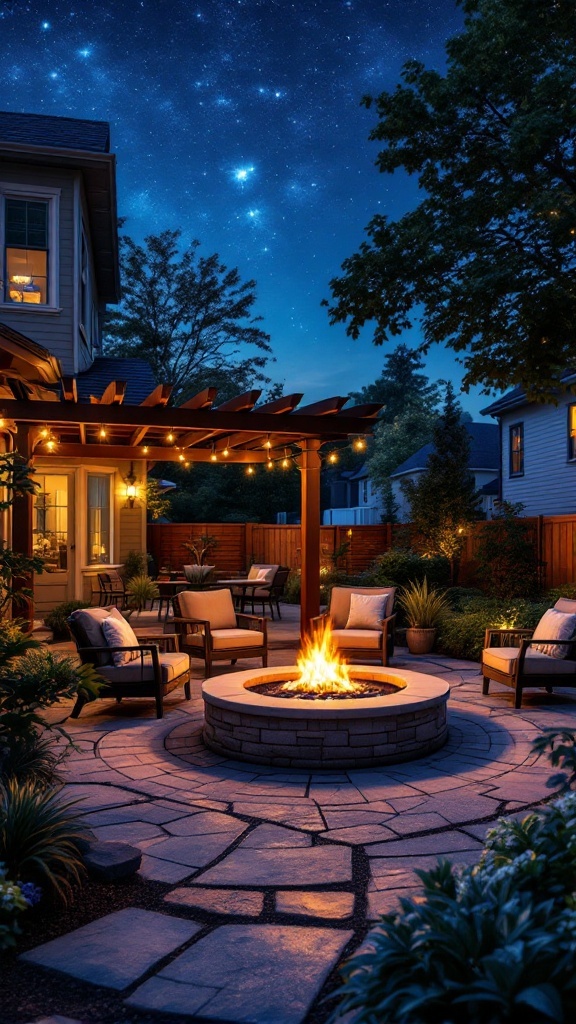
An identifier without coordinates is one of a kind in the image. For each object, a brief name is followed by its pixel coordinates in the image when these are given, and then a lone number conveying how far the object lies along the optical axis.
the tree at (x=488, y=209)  9.63
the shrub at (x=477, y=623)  8.90
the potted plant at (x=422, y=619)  9.80
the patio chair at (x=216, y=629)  7.68
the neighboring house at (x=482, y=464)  25.62
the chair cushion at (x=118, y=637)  6.35
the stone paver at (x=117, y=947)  2.38
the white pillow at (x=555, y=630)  6.57
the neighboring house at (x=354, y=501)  36.97
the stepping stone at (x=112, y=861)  3.08
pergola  7.86
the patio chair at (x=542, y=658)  6.43
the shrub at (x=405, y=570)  12.05
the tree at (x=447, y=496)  14.55
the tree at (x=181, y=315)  25.06
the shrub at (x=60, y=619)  9.98
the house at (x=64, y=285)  10.80
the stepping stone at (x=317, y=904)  2.81
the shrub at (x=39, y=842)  2.87
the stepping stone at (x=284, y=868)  3.13
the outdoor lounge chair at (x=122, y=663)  6.14
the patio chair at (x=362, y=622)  8.02
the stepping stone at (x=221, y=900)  2.87
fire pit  4.79
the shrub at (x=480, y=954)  1.48
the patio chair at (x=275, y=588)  13.25
